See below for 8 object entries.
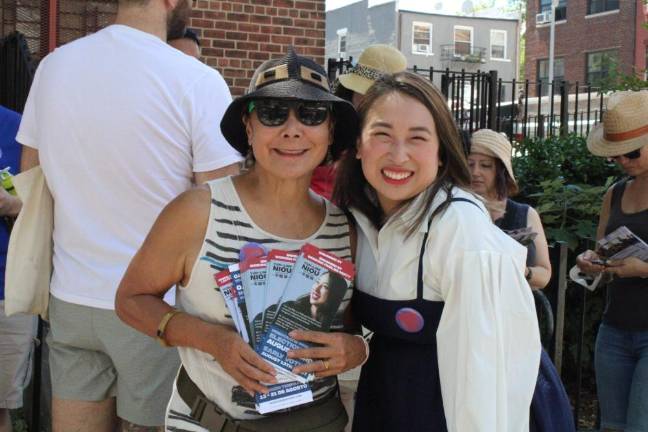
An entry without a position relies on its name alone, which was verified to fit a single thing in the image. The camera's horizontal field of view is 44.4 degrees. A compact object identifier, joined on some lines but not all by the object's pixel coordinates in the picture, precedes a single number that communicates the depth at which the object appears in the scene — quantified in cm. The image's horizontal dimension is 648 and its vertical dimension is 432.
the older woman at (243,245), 209
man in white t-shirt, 258
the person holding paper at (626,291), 387
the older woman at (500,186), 383
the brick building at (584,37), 3519
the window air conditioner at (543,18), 4006
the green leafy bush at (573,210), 537
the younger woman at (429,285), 191
